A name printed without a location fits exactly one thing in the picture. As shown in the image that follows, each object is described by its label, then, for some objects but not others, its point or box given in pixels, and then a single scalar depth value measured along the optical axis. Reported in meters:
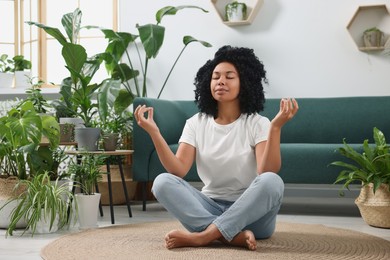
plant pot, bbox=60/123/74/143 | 3.38
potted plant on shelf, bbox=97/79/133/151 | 3.36
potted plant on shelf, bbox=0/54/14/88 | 5.07
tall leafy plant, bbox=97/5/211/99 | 4.12
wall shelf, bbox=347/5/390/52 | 4.28
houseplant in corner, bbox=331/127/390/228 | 3.00
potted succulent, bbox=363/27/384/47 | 4.23
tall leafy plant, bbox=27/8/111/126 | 3.45
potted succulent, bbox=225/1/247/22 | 4.53
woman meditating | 2.16
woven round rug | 2.12
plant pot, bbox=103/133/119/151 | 3.34
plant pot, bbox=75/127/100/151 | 3.19
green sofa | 3.70
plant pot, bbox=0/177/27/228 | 2.93
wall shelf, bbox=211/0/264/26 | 4.50
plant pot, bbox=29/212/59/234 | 2.80
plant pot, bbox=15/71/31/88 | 5.12
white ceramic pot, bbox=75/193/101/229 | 2.95
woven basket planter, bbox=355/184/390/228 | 2.99
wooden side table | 3.09
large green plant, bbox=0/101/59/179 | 2.88
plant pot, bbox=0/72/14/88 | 5.08
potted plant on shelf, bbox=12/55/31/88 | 4.95
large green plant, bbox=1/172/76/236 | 2.76
